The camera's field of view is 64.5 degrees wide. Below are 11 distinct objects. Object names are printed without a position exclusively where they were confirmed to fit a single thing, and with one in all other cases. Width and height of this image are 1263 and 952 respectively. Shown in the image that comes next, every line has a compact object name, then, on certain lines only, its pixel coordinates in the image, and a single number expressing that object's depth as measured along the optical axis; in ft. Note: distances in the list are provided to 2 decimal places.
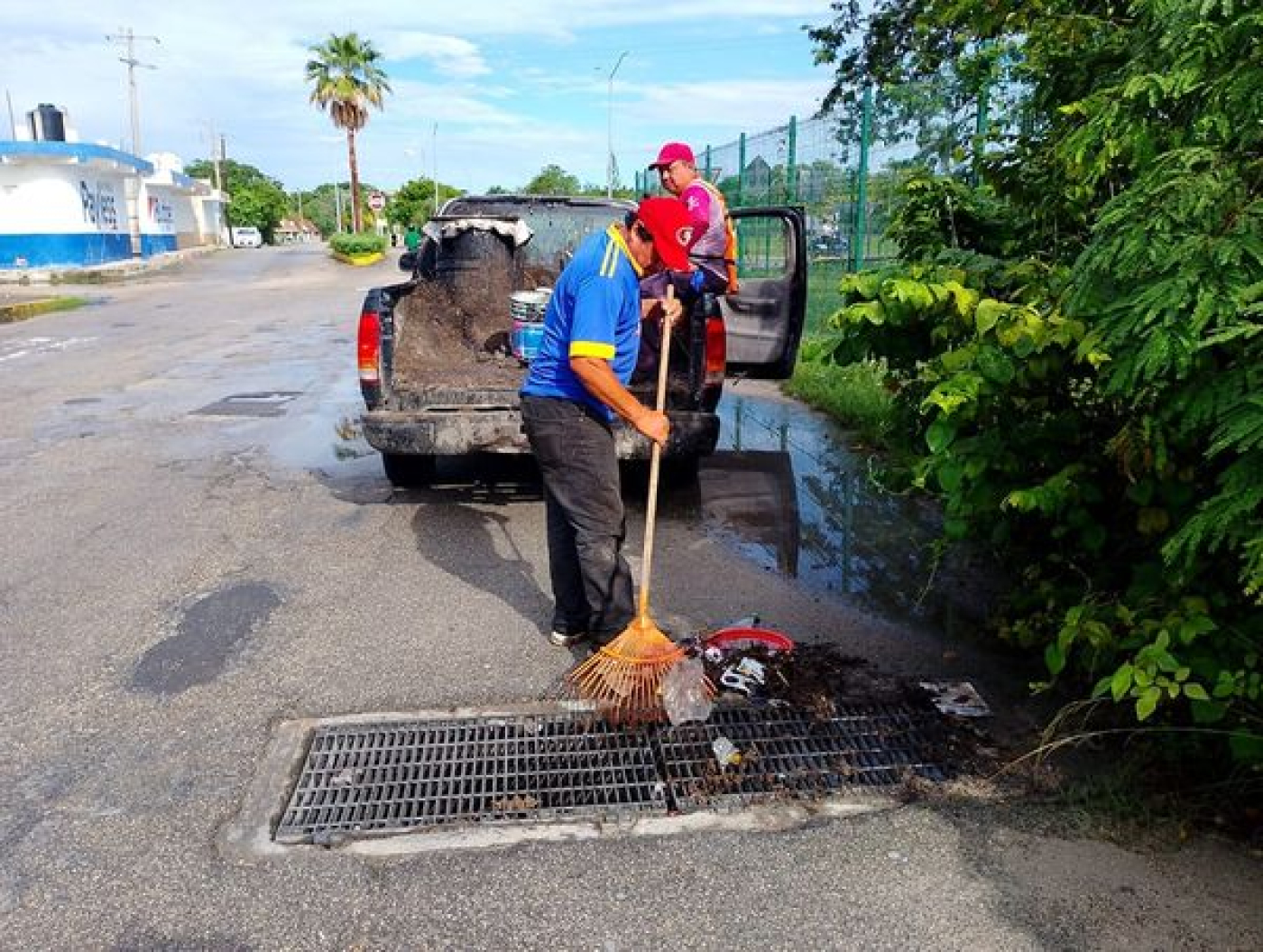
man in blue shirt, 12.10
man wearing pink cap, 18.59
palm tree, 146.61
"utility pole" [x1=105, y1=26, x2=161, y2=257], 136.98
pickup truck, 18.88
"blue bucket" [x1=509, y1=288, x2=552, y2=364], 21.36
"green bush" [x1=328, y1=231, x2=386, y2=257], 138.31
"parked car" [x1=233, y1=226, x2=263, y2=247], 254.88
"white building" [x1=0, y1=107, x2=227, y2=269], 105.70
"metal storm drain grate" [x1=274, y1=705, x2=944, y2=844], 10.03
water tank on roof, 119.97
